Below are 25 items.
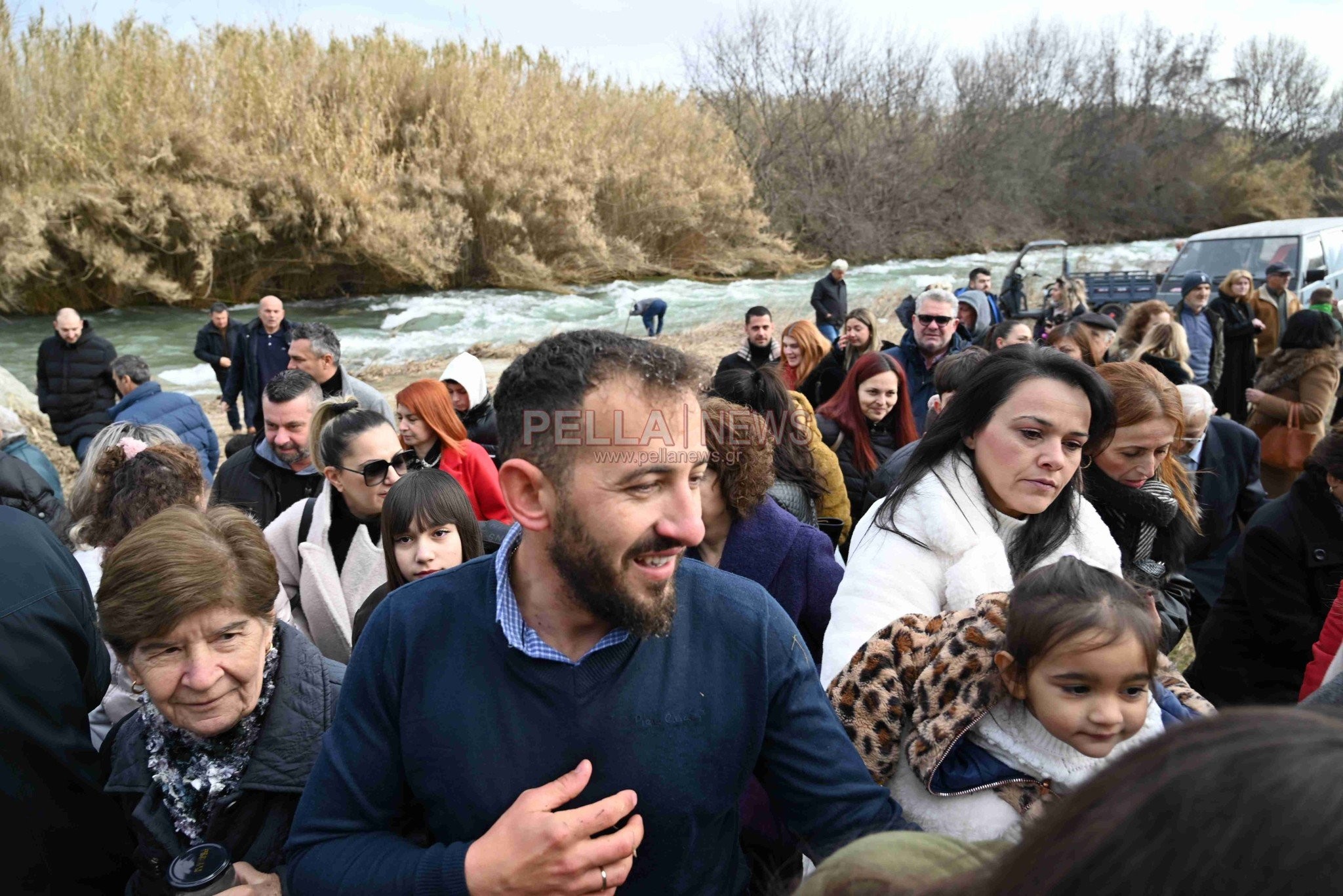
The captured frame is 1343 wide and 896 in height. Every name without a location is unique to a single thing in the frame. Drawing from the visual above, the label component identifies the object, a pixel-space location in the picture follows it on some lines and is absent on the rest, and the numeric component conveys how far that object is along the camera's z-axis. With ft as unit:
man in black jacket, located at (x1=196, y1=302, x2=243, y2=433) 31.01
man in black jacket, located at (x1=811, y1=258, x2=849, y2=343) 33.06
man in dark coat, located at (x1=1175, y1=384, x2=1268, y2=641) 12.26
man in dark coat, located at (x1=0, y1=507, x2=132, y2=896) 6.10
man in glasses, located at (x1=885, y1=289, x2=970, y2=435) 18.12
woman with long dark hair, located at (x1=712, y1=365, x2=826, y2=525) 10.98
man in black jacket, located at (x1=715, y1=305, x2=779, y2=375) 21.62
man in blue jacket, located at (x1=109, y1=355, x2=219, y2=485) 17.34
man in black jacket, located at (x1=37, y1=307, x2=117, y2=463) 23.82
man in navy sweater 4.25
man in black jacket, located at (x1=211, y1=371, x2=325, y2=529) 12.95
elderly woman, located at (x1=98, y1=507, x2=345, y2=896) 5.80
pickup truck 36.22
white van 32.09
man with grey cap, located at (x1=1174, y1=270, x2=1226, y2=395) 23.73
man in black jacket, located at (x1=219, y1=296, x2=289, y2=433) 26.63
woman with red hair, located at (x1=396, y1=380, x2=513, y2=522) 12.82
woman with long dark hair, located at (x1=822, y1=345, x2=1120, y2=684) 6.41
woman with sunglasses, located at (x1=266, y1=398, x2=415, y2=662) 9.48
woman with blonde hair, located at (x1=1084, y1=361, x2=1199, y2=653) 9.04
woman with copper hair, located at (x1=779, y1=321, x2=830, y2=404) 19.03
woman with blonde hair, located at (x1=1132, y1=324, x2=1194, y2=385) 18.07
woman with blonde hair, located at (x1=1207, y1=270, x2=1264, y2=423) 25.46
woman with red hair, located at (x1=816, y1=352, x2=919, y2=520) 14.56
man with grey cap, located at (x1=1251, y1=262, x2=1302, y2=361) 26.78
